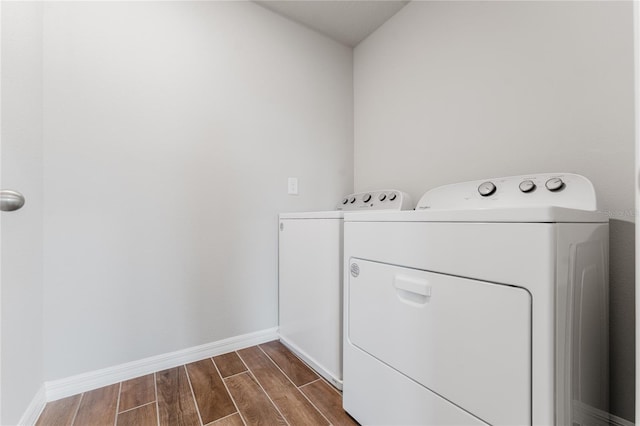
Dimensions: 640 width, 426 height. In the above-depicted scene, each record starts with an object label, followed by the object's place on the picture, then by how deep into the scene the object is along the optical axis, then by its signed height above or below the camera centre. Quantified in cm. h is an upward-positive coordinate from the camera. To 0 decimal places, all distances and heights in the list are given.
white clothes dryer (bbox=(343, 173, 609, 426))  58 -27
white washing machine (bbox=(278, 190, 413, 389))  123 -37
